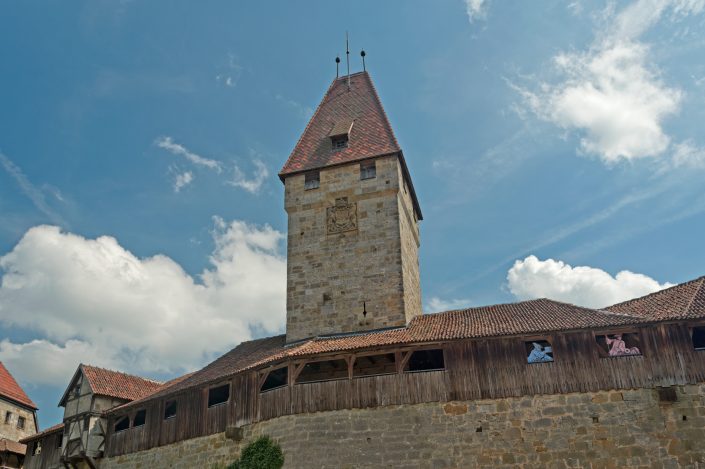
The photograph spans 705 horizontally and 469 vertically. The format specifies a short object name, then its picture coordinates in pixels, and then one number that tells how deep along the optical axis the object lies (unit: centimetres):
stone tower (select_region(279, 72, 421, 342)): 2236
